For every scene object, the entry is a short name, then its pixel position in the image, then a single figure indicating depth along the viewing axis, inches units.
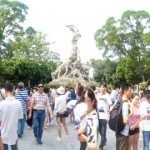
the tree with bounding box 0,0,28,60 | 892.8
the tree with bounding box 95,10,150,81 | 1043.1
